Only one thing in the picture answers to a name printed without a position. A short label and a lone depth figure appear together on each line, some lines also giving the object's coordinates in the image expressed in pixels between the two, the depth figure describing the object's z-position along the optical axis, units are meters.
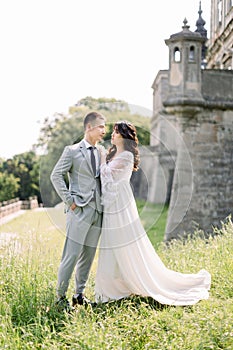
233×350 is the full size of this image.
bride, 5.68
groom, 5.55
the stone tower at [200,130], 14.34
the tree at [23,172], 47.22
